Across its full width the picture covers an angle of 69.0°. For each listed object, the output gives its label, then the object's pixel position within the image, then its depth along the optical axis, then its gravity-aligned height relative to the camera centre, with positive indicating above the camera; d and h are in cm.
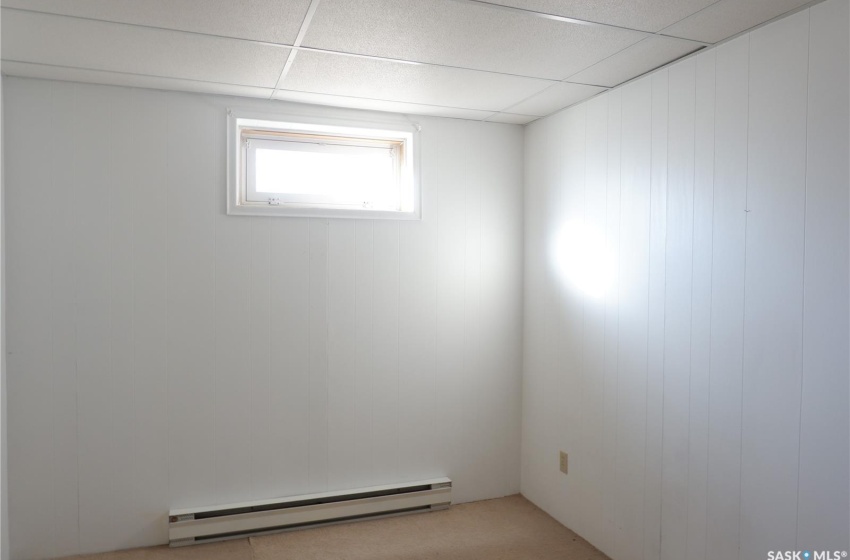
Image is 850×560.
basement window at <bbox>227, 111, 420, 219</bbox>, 311 +49
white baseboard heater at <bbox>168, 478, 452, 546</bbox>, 290 -125
